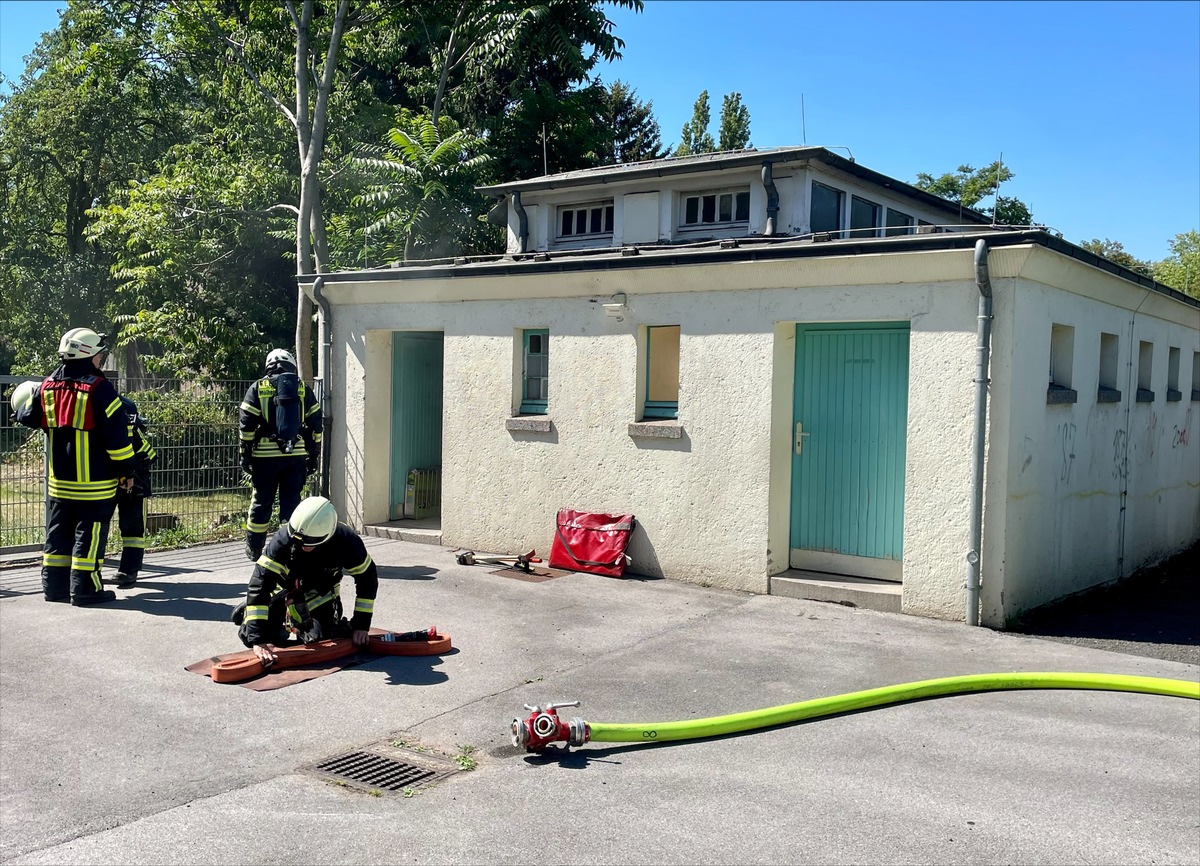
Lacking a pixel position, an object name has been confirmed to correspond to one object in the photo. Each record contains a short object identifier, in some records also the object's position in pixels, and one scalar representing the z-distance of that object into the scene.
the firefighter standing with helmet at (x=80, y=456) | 9.32
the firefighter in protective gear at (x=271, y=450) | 10.30
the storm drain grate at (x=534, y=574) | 11.14
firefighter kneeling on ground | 7.09
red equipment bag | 11.23
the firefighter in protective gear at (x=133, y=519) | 10.20
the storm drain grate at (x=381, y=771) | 5.49
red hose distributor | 5.75
